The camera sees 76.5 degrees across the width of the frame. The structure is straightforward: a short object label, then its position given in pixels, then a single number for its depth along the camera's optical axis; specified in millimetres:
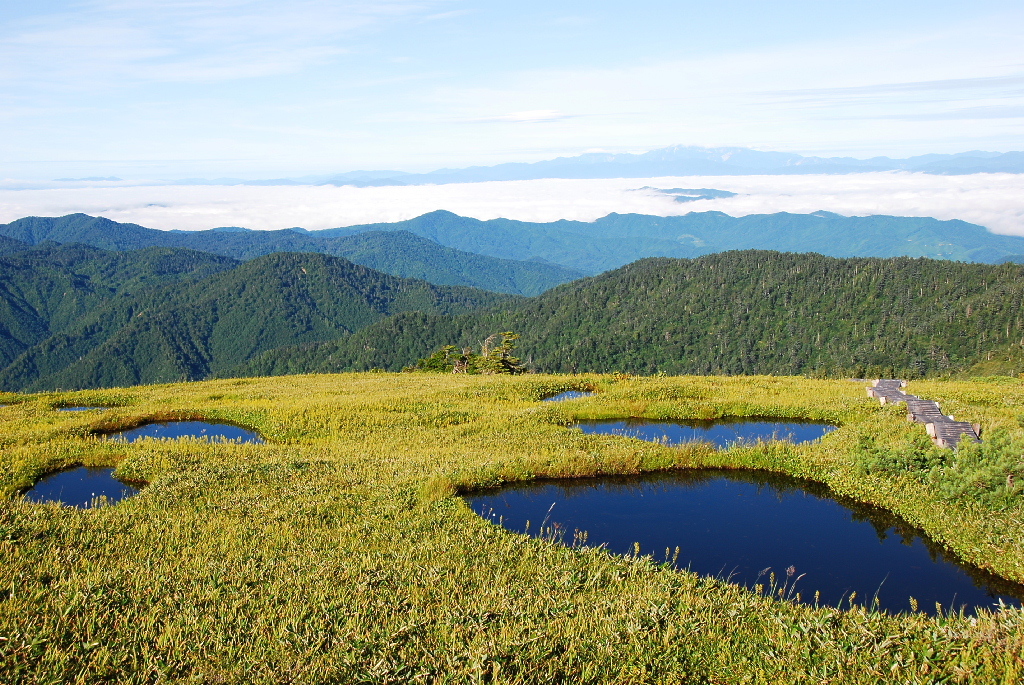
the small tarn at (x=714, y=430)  24141
